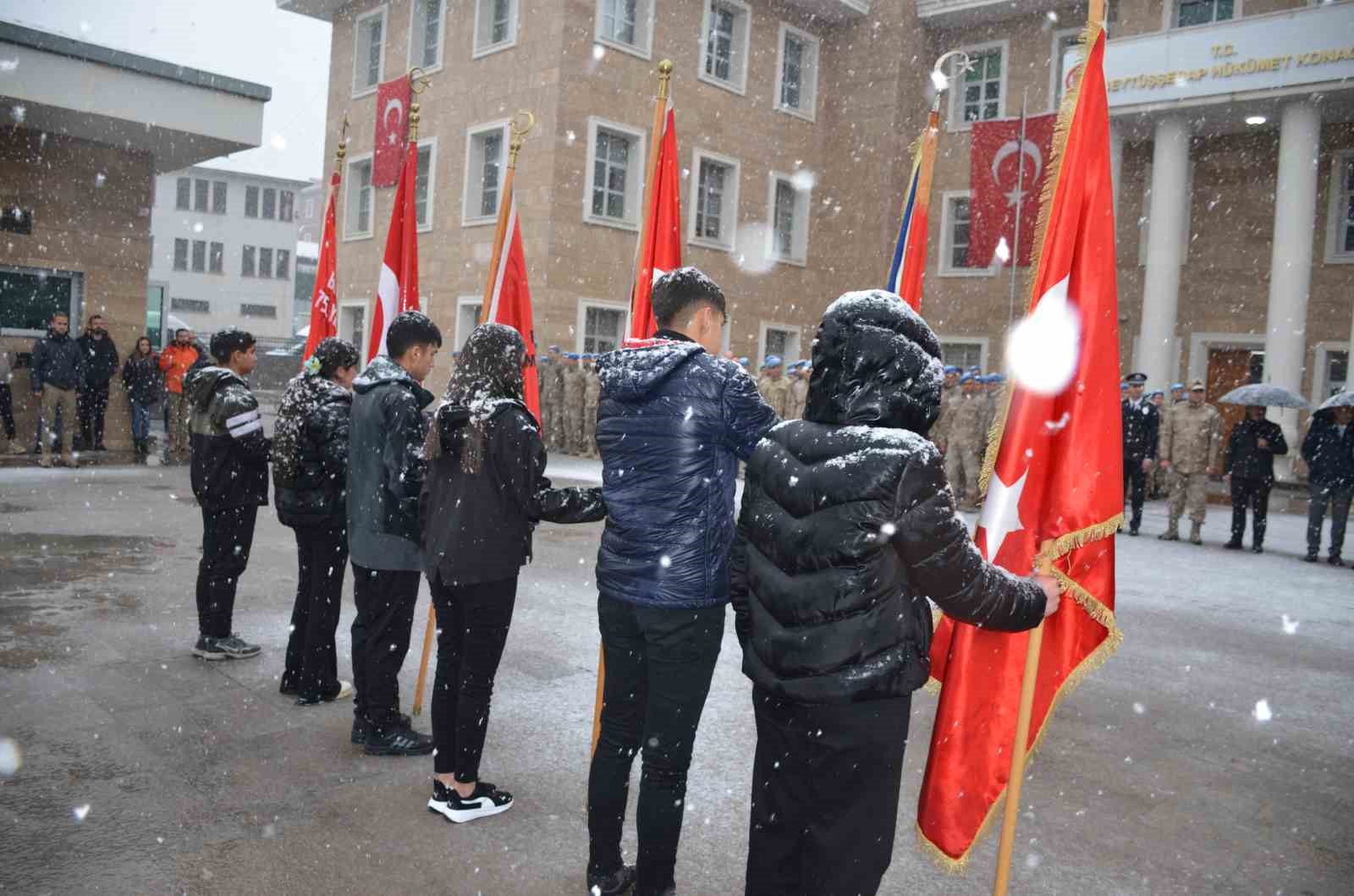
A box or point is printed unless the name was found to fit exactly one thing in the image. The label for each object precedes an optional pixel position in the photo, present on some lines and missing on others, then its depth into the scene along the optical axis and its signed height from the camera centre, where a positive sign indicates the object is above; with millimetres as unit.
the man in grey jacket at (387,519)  4336 -563
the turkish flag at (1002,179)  20516 +5190
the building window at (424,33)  23788 +8399
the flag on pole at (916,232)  5359 +1041
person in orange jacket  16328 -514
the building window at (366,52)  25281 +8332
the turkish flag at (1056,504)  2998 -214
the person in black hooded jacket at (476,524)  3705 -481
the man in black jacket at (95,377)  15297 -120
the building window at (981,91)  24766 +8352
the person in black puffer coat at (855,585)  2344 -385
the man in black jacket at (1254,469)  12625 -266
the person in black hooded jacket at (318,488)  5062 -522
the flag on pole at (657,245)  5309 +857
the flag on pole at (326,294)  7883 +732
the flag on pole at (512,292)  6281 +654
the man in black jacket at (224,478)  5691 -567
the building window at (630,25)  21391 +8103
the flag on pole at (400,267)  6836 +836
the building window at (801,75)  25328 +8545
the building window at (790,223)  25375 +4852
